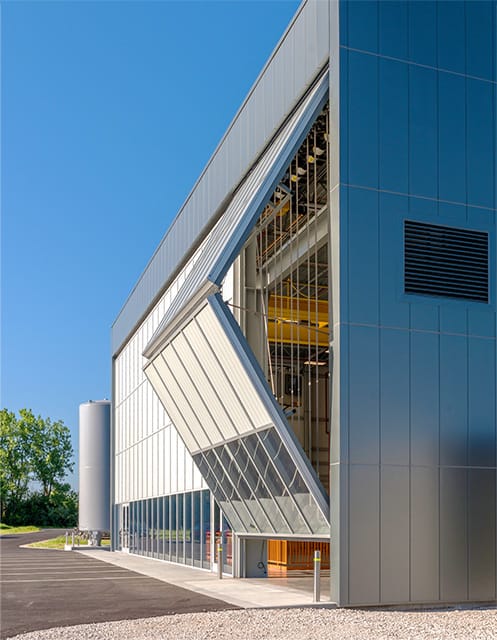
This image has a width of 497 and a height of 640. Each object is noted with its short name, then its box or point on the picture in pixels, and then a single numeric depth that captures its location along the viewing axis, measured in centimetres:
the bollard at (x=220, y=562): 2339
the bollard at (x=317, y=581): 1705
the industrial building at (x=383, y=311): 1702
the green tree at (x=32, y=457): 10838
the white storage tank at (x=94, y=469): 5197
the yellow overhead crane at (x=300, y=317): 2583
